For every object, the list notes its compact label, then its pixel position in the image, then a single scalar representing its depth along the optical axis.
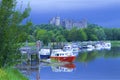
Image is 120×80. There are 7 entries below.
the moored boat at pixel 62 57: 77.11
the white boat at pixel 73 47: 119.28
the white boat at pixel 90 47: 156.62
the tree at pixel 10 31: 17.66
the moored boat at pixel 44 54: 80.69
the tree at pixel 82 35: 171.75
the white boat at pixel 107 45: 174.02
